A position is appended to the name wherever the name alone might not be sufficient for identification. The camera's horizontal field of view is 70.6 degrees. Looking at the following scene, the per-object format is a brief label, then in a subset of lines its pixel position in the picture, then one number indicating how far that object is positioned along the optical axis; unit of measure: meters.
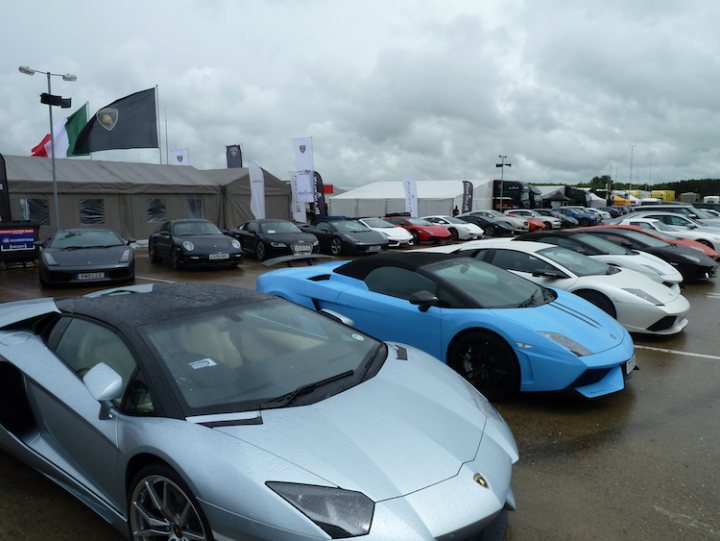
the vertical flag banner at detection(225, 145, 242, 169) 32.94
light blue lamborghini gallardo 3.84
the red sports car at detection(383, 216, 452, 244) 21.58
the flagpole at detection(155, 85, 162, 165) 19.37
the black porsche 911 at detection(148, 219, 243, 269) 12.30
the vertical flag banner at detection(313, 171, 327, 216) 26.28
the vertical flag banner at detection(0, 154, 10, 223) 15.38
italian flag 19.11
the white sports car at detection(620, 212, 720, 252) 14.45
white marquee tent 38.59
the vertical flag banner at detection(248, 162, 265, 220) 22.83
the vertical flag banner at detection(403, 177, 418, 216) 30.32
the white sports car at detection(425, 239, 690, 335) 5.98
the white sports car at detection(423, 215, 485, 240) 23.09
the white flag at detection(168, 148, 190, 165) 38.94
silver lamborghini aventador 1.81
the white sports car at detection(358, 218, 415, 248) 18.83
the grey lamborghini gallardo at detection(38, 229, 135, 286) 9.53
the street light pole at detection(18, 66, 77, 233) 14.84
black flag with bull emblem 18.34
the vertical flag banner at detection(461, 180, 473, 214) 39.07
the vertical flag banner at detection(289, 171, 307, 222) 24.19
